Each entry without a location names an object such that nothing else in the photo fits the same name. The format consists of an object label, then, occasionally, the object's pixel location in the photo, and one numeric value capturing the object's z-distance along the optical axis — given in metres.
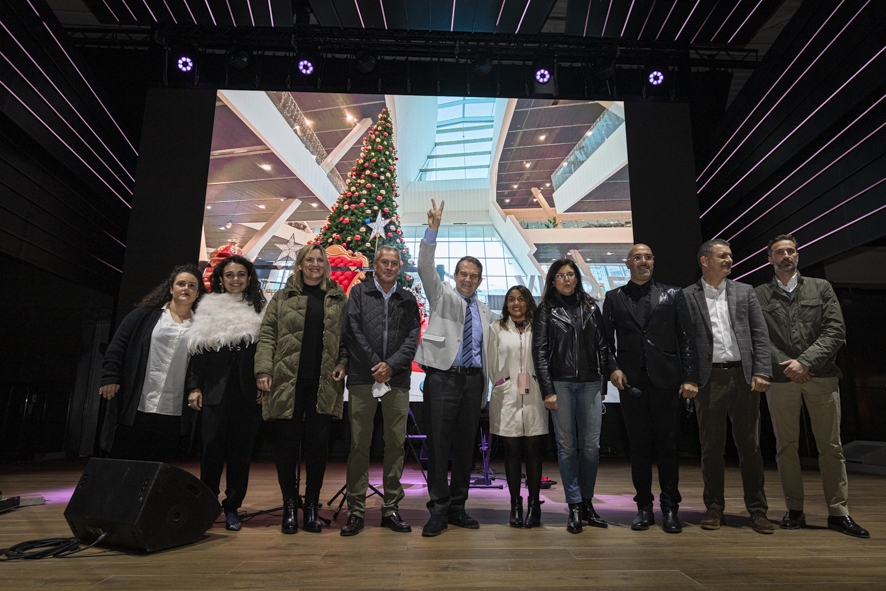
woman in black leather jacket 2.75
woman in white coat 2.78
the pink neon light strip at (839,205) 4.12
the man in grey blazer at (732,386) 2.72
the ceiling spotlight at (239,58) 6.25
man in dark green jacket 2.68
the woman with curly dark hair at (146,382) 2.54
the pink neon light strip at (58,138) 4.60
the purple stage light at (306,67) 6.39
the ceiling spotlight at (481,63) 6.38
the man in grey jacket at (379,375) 2.69
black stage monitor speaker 2.13
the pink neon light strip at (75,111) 4.73
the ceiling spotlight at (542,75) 6.54
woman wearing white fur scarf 2.68
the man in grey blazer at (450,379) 2.75
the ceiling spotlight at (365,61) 6.29
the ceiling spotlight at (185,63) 6.26
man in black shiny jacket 2.73
